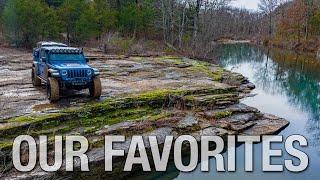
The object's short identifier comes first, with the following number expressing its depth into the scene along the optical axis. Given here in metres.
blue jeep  8.75
